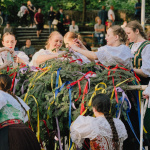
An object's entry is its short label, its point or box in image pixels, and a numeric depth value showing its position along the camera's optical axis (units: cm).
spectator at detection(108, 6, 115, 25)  1896
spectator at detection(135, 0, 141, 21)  1892
